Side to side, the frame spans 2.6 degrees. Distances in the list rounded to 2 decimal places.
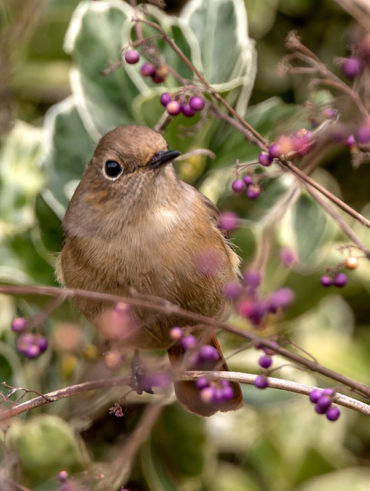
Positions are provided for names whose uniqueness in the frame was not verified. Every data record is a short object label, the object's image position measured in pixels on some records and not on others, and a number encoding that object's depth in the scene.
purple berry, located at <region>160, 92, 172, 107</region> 2.22
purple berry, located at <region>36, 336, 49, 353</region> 2.20
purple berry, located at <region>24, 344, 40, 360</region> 2.18
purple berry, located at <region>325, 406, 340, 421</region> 2.17
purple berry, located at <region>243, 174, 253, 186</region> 2.20
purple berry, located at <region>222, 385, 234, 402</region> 2.16
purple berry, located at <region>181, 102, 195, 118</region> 2.21
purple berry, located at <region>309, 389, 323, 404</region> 2.17
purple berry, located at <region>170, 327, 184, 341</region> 2.16
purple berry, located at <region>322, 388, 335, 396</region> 2.16
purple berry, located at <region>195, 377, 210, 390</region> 2.17
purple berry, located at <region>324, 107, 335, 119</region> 2.19
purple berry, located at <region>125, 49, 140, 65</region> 2.22
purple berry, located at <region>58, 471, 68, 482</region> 2.18
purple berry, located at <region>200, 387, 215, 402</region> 2.16
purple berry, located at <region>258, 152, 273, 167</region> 2.19
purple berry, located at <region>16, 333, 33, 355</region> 2.18
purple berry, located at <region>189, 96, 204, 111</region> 2.21
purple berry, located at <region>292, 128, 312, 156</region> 2.18
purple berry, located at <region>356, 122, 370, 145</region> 2.16
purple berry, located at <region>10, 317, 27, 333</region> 2.18
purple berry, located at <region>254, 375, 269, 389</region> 2.16
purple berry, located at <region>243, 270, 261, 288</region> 2.15
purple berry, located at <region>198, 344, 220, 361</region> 2.16
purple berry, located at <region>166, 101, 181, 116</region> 2.21
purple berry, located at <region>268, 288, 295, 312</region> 2.16
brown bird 2.27
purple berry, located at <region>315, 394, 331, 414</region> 2.16
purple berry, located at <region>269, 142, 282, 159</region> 2.18
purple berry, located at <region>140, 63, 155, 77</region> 2.21
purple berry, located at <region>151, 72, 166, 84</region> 2.21
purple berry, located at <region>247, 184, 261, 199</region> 2.20
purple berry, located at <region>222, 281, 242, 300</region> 2.16
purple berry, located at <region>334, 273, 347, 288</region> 2.21
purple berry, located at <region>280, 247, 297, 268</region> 2.20
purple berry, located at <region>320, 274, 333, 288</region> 2.21
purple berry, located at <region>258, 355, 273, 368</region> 2.18
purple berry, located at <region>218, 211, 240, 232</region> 2.18
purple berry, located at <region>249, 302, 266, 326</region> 2.16
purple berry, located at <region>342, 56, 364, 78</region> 2.17
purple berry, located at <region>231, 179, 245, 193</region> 2.20
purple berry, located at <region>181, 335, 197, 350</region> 2.16
